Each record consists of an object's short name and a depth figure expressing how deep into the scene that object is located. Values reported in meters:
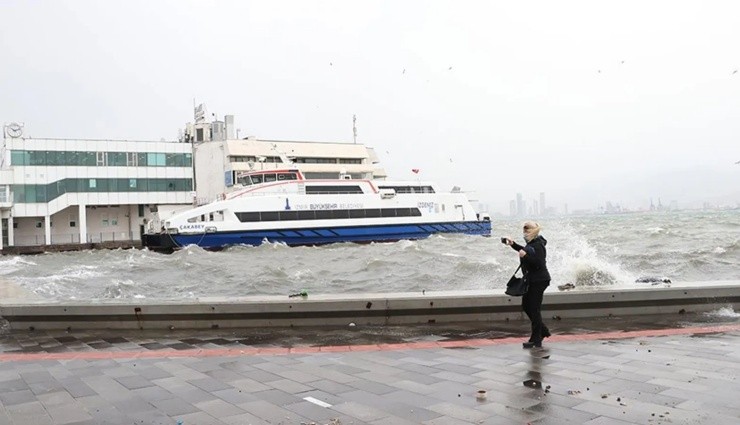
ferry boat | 36.41
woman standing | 6.35
